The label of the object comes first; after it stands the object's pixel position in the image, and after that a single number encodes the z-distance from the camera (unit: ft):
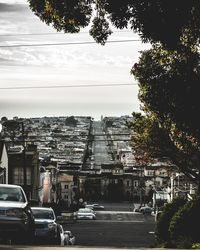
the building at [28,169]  278.26
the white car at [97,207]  443.57
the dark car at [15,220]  61.77
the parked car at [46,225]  82.40
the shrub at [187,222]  93.20
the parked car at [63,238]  88.34
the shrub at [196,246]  81.35
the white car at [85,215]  268.41
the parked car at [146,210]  376.11
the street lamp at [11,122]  182.13
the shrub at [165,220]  106.83
